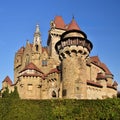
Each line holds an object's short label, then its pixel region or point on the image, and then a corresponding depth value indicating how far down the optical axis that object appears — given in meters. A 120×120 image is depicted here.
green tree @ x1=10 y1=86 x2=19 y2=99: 45.96
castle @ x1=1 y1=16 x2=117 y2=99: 44.12
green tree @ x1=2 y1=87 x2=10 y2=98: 47.51
